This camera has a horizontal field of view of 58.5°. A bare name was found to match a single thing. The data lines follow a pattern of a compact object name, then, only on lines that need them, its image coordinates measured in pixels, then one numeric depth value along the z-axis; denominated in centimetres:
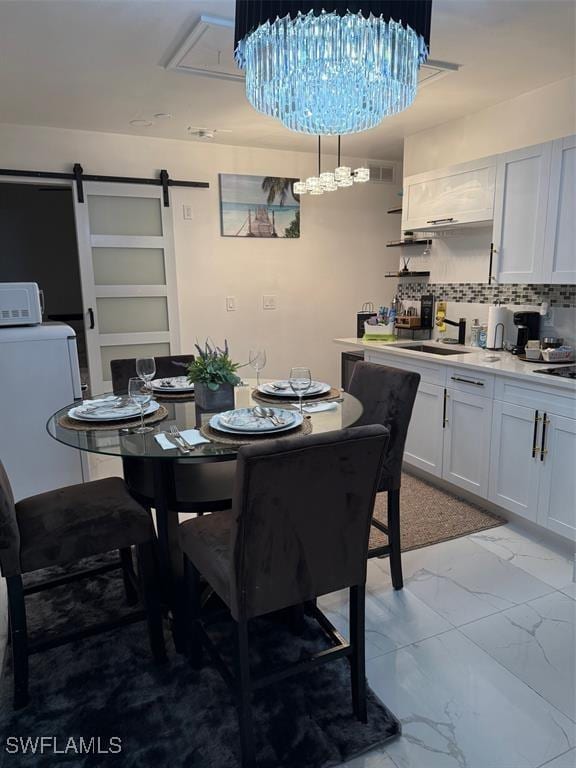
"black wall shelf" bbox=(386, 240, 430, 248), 416
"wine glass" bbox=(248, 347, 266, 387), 222
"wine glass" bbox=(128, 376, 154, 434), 190
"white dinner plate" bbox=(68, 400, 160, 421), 197
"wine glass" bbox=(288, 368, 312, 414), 205
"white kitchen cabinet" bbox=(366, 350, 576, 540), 253
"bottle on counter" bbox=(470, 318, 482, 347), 362
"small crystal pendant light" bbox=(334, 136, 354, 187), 326
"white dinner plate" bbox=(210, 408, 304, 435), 176
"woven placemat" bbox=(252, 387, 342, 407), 226
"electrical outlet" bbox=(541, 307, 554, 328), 321
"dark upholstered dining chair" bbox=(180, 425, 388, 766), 132
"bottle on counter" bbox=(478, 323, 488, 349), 357
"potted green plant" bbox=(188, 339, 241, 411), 204
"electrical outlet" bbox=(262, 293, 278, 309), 480
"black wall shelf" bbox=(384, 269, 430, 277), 426
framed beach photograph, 451
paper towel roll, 337
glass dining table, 164
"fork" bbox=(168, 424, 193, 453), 165
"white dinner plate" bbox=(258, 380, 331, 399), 229
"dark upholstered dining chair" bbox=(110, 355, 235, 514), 193
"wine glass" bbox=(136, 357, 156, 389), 212
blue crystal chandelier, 159
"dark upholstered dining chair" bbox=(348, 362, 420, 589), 222
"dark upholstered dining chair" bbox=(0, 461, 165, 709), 163
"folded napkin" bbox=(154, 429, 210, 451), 169
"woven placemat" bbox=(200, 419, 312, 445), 170
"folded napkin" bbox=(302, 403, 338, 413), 211
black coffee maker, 322
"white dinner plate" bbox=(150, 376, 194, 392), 239
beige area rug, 277
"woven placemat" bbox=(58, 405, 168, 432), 191
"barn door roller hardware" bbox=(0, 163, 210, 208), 382
